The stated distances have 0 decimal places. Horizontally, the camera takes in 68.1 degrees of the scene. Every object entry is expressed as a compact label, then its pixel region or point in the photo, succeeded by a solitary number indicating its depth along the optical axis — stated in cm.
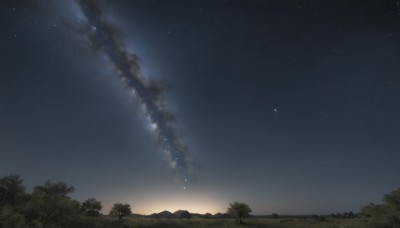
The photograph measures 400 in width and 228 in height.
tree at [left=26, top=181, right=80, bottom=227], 2772
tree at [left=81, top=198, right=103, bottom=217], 4988
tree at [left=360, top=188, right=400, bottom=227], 3355
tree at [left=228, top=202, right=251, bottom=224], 5547
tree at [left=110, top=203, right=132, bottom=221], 5181
